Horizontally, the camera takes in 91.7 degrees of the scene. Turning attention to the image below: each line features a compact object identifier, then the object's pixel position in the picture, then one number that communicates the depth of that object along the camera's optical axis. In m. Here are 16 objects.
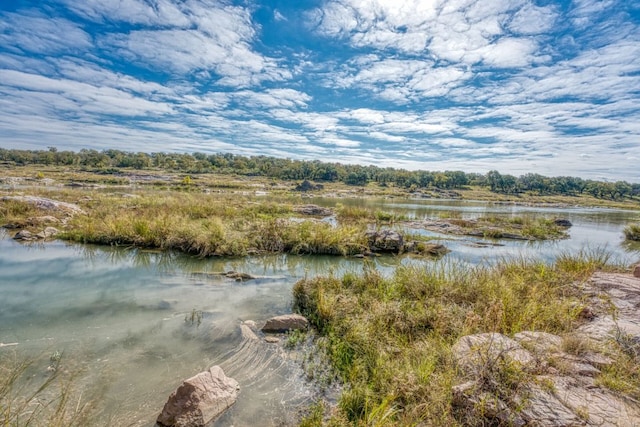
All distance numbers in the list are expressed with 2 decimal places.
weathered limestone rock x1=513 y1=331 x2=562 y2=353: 4.71
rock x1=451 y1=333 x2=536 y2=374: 4.24
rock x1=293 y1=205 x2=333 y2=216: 29.56
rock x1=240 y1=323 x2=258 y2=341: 6.65
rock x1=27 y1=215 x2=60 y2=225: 16.69
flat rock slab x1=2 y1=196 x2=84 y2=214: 19.48
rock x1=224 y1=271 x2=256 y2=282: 10.63
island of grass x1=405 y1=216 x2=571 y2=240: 23.65
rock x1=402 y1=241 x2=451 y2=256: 16.46
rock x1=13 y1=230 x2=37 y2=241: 14.05
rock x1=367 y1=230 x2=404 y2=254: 16.31
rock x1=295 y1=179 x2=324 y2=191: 75.42
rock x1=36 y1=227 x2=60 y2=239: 14.51
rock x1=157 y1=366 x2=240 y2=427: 4.12
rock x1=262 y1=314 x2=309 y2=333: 7.02
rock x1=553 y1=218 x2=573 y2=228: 30.75
